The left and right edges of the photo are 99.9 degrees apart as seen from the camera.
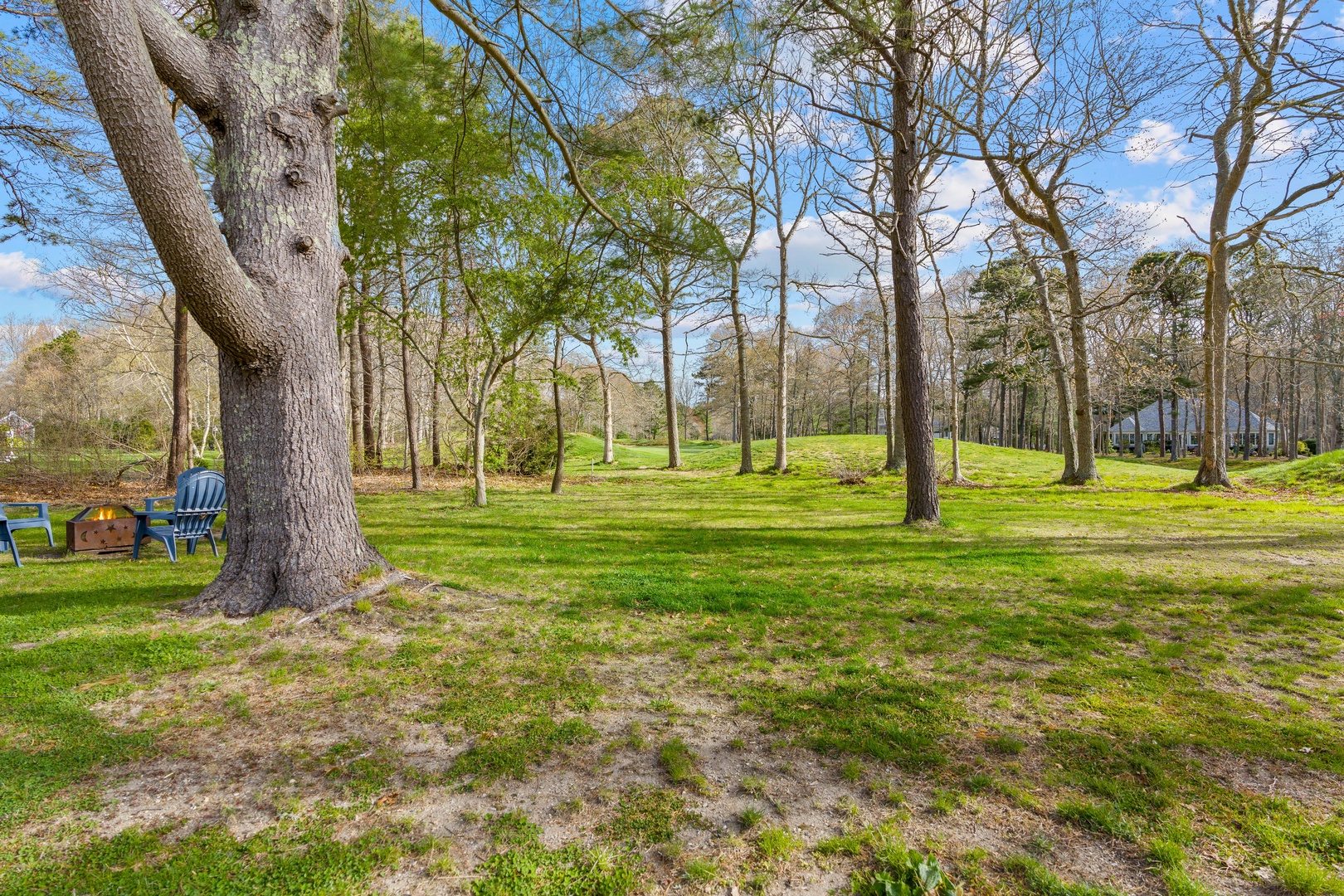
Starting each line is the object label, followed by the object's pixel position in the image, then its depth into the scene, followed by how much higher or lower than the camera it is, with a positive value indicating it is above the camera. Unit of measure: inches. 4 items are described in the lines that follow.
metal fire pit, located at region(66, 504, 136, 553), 248.4 -36.4
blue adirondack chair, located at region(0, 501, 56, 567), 224.2 -29.4
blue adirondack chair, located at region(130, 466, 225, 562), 238.7 -27.1
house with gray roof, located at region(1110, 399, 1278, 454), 1581.0 -9.3
